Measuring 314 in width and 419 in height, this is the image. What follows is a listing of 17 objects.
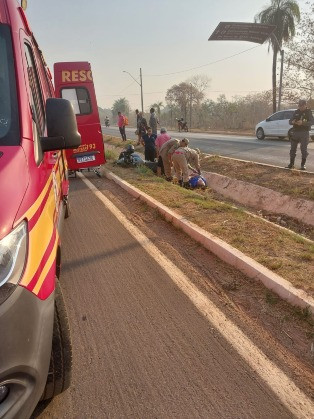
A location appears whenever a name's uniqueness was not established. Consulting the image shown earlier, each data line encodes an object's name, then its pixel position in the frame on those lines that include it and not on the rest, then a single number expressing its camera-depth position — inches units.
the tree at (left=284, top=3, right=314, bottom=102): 1049.5
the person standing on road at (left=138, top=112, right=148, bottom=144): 629.9
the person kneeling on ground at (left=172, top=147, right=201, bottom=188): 344.8
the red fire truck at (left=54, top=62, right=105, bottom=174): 346.0
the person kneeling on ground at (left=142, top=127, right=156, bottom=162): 458.6
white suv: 722.2
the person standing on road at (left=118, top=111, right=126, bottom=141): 749.6
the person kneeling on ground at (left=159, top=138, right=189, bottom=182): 373.5
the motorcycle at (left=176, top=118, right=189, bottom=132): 1337.6
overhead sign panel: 1182.9
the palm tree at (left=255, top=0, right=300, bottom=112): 1170.0
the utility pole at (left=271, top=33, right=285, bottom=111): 1106.7
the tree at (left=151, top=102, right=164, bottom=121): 2867.1
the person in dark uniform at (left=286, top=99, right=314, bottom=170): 353.1
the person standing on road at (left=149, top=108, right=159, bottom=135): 670.4
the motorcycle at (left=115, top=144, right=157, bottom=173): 431.5
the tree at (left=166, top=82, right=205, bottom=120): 2361.0
